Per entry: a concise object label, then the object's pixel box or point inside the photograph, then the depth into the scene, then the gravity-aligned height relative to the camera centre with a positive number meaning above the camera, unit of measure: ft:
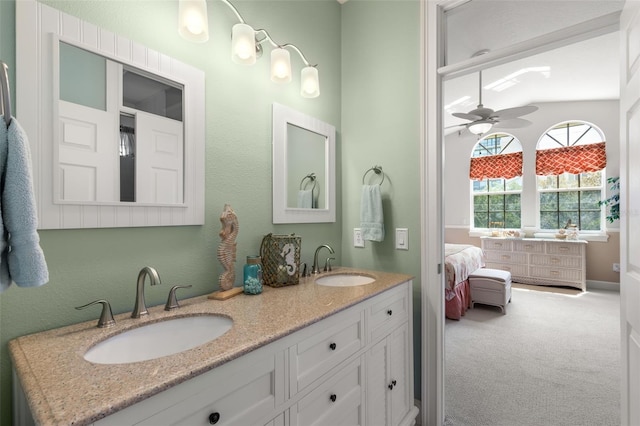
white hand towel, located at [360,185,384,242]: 6.32 -0.04
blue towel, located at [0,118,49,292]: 2.00 -0.04
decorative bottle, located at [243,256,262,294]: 4.47 -0.98
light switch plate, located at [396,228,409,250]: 6.25 -0.54
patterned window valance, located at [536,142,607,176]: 16.37 +3.12
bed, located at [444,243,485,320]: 11.15 -2.58
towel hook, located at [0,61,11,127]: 1.98 +0.81
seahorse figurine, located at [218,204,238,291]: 4.41 -0.51
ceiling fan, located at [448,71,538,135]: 11.07 +3.80
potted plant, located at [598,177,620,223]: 13.93 +0.59
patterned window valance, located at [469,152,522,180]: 19.04 +3.12
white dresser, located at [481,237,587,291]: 15.96 -2.64
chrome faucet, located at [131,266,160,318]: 3.41 -1.00
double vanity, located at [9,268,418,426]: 2.02 -1.32
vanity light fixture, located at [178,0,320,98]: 3.88 +2.59
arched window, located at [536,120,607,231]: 16.63 +2.27
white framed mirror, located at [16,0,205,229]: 3.04 +1.04
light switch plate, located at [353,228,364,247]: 6.93 -0.59
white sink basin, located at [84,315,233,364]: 2.93 -1.39
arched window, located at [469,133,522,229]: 19.26 +2.21
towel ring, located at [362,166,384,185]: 6.62 +0.97
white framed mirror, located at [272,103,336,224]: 5.70 +0.95
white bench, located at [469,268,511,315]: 12.37 -3.16
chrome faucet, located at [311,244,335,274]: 6.12 -1.09
